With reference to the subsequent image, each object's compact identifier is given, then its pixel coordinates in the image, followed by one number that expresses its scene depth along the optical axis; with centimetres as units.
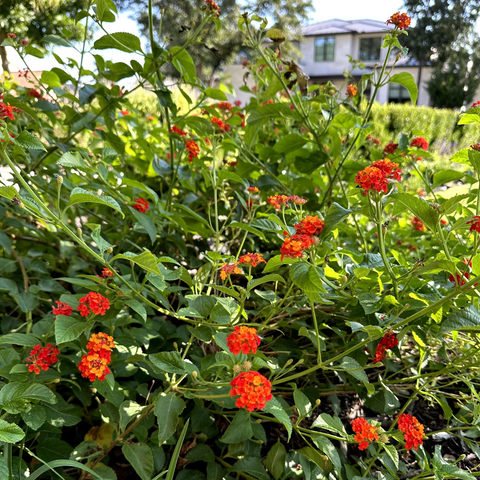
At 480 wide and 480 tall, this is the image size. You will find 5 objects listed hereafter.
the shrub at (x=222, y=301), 81
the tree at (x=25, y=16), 607
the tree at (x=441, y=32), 2411
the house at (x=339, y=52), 2433
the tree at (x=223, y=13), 2136
